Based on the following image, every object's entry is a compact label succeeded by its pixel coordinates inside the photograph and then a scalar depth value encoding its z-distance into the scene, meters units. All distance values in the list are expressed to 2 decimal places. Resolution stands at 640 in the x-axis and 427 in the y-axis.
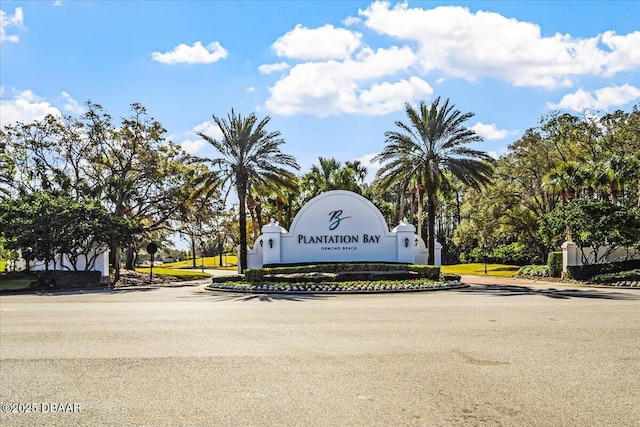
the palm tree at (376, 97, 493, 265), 31.67
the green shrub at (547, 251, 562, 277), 33.59
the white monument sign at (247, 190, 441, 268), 33.28
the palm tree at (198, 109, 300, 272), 32.56
